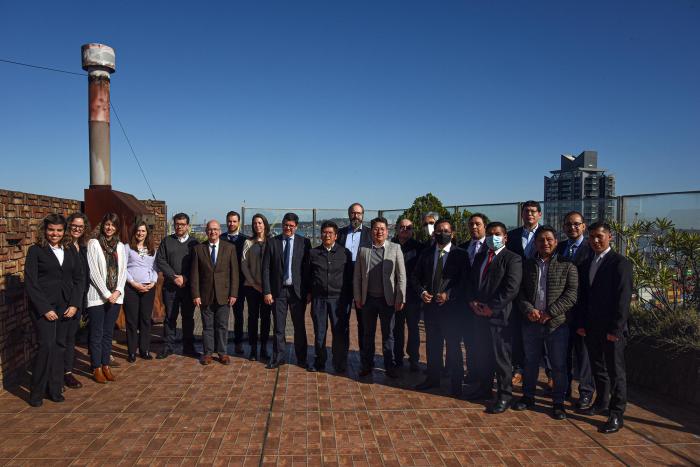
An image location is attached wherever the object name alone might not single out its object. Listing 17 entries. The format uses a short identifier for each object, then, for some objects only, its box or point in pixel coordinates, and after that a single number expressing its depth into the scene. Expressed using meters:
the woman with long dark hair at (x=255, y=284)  6.05
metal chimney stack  9.93
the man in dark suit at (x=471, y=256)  4.94
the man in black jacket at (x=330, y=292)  5.54
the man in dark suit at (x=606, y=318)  4.03
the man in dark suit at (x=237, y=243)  6.36
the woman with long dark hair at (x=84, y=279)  4.89
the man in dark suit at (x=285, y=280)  5.73
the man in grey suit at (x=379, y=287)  5.32
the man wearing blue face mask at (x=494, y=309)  4.47
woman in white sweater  5.13
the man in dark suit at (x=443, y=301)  4.91
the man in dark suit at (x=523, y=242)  5.22
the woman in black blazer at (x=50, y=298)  4.48
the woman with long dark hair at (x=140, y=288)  5.86
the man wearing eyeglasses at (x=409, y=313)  5.61
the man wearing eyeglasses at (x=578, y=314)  4.55
